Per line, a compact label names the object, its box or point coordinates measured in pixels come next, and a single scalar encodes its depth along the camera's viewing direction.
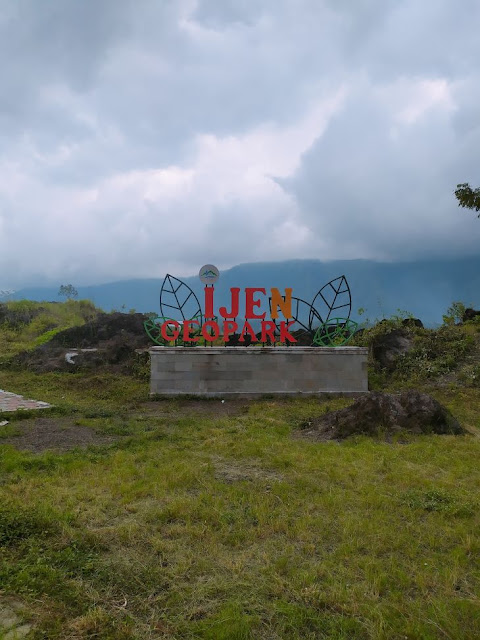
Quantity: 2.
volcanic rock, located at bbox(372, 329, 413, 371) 14.18
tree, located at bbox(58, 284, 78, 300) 31.38
